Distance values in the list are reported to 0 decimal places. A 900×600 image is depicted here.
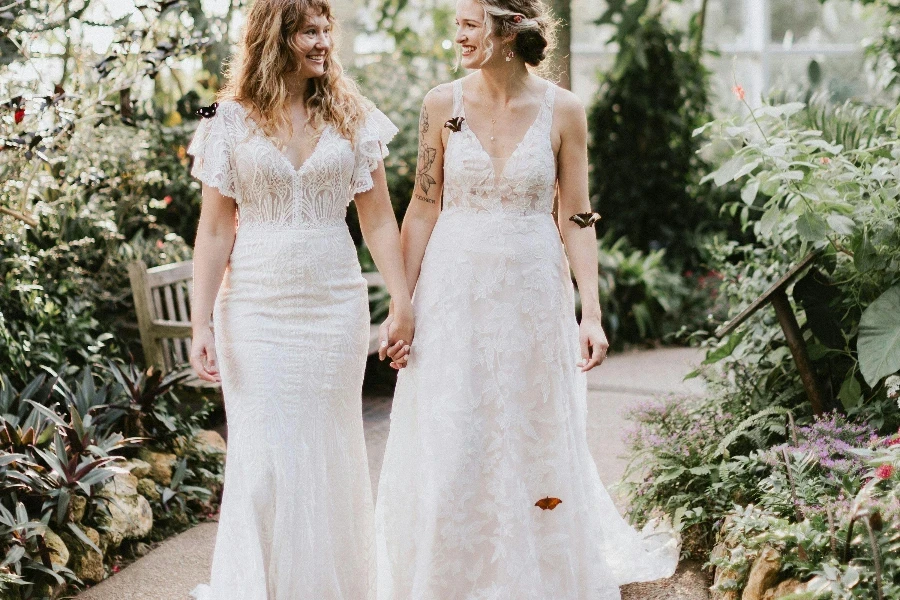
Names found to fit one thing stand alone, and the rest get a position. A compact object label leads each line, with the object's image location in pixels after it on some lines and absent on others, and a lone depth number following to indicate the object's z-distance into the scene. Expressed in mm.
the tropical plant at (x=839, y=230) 3566
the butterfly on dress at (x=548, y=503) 3117
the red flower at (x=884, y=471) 2621
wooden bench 5336
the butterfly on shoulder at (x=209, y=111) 2953
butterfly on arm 3217
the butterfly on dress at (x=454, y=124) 3104
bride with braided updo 3066
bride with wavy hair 2883
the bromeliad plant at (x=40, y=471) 3434
